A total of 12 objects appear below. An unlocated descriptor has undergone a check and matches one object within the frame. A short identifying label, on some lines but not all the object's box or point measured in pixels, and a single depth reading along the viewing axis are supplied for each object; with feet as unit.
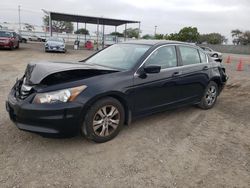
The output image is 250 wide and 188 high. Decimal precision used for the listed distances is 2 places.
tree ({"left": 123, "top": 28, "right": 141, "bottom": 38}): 178.70
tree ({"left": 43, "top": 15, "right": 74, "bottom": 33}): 208.41
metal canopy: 77.73
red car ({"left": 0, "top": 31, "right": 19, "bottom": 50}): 47.47
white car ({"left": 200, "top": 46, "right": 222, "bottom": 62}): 61.85
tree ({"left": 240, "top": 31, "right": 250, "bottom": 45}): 192.25
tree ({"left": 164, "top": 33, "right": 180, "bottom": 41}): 136.66
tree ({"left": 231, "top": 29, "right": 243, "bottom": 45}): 206.10
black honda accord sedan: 8.15
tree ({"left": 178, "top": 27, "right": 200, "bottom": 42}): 135.68
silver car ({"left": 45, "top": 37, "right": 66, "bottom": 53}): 53.43
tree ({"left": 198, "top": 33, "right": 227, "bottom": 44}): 185.97
